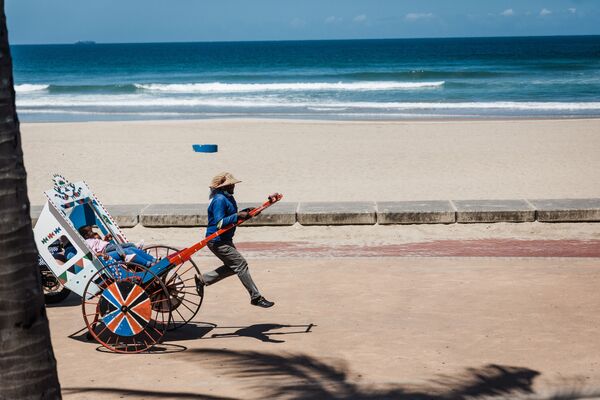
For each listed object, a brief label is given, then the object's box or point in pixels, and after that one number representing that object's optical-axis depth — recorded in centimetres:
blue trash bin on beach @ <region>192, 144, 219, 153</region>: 3224
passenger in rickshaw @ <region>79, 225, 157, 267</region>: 1266
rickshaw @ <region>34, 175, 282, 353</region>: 1178
